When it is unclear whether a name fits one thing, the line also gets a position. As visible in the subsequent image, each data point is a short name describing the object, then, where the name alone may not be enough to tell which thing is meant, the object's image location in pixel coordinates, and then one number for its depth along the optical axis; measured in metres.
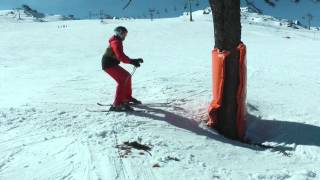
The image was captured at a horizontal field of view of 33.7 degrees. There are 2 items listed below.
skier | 9.96
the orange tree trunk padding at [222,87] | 9.59
